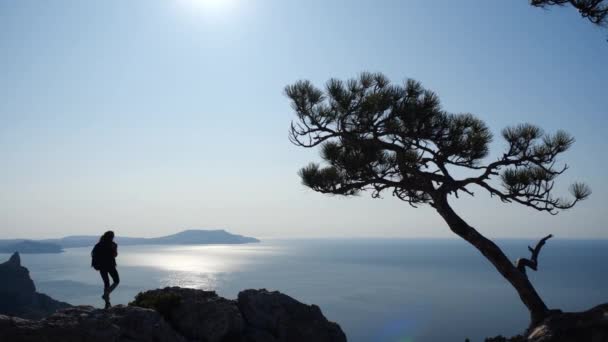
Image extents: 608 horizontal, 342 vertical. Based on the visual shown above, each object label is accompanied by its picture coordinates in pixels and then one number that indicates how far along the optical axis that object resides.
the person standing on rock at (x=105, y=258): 9.28
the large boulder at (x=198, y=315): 9.53
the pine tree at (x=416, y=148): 10.05
